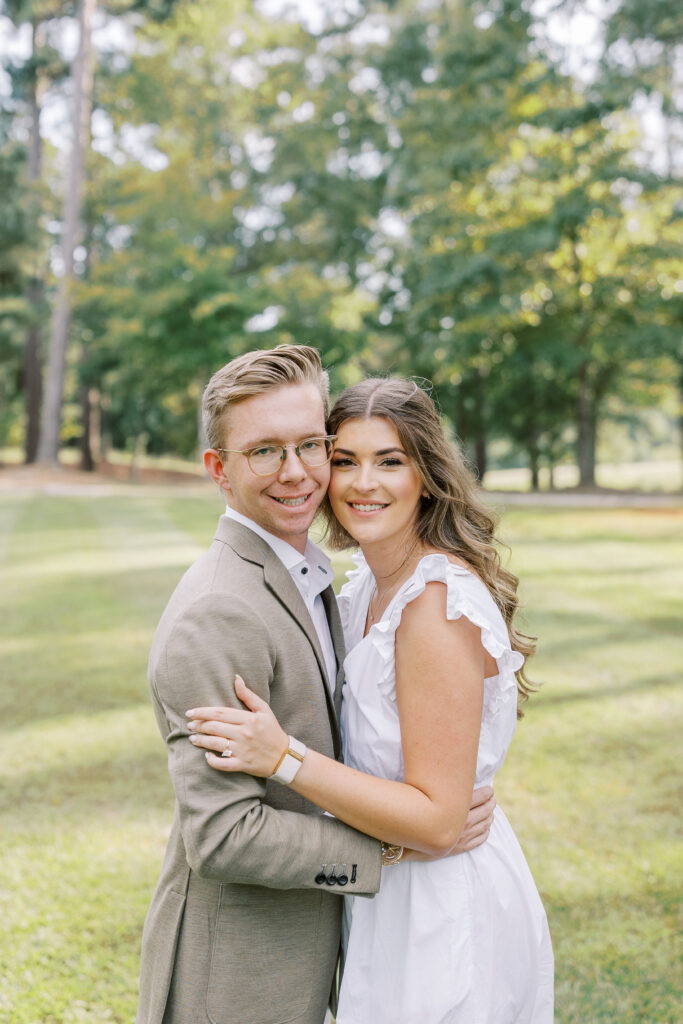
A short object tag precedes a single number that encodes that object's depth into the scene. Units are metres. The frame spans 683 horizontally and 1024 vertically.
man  1.68
